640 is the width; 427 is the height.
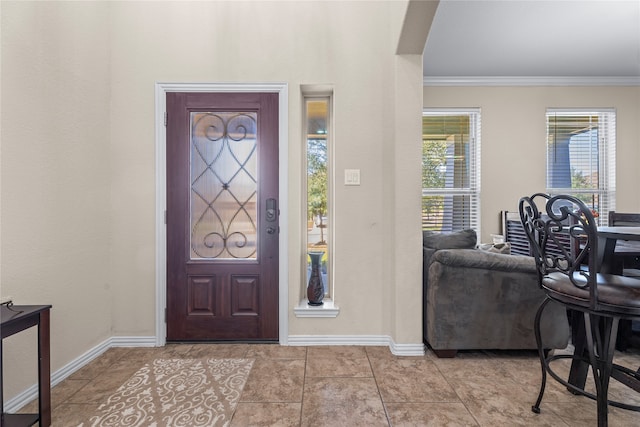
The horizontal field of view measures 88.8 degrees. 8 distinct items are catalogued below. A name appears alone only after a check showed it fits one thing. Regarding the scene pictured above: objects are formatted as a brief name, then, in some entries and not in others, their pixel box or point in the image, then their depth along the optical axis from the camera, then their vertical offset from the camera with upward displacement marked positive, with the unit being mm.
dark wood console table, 1433 -632
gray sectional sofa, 2252 -625
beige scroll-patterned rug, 1637 -1022
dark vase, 2658 -568
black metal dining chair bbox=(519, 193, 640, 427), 1319 -344
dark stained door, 2576 -11
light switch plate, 2574 +305
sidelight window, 2867 +281
